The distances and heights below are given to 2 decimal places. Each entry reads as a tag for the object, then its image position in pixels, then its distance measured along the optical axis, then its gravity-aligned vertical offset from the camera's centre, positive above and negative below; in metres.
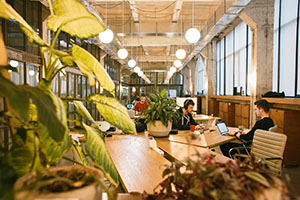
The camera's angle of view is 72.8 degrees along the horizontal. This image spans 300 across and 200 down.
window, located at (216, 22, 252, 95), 8.57 +1.53
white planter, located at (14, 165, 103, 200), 0.63 -0.33
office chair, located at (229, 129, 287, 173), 2.68 -0.75
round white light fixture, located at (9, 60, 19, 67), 4.07 +0.59
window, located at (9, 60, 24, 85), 4.15 +0.47
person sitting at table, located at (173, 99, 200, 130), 4.44 -0.52
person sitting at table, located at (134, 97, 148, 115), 8.33 -0.53
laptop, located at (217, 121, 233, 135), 4.02 -0.72
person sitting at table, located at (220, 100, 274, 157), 3.69 -0.55
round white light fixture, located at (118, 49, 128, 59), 7.30 +1.40
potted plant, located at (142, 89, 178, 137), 3.32 -0.35
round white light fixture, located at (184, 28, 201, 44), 5.29 +1.50
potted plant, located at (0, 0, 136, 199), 0.60 -0.07
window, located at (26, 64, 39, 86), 4.69 +0.44
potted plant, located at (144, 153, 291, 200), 0.69 -0.32
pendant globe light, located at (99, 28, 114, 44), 5.45 +1.50
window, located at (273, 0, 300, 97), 5.47 +1.30
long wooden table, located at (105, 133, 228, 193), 1.65 -0.75
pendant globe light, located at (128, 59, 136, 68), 9.42 +1.36
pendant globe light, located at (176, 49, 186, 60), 7.45 +1.44
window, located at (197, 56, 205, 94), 15.91 +1.20
